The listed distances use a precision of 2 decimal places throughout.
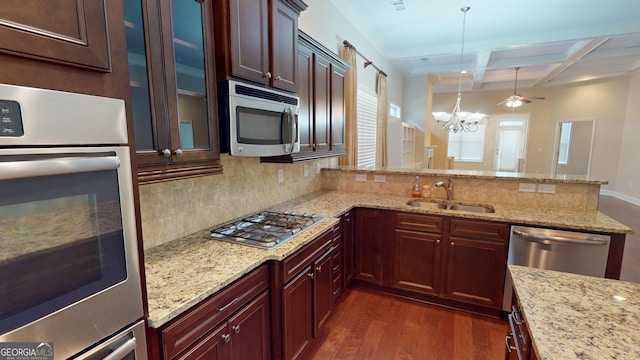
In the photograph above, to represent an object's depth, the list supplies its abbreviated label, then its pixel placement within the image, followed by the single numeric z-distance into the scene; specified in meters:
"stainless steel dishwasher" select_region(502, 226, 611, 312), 2.17
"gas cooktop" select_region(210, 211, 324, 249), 1.73
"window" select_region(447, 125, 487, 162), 9.74
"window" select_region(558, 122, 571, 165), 8.45
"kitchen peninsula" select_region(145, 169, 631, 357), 1.24
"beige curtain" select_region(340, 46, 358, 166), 3.57
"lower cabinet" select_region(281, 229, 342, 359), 1.70
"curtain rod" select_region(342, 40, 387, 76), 3.64
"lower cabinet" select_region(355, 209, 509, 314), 2.49
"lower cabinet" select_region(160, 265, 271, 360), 1.12
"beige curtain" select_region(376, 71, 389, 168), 4.98
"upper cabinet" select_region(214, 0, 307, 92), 1.55
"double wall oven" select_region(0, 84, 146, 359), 0.64
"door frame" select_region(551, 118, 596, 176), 7.93
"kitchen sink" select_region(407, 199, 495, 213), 2.86
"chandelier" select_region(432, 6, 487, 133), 4.75
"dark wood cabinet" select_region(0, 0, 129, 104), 0.65
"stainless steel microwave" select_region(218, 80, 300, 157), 1.58
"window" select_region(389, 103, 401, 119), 6.12
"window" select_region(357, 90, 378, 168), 4.32
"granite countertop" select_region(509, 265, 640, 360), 0.86
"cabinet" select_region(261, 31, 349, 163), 2.33
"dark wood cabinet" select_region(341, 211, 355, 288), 2.75
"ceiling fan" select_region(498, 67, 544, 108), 6.40
